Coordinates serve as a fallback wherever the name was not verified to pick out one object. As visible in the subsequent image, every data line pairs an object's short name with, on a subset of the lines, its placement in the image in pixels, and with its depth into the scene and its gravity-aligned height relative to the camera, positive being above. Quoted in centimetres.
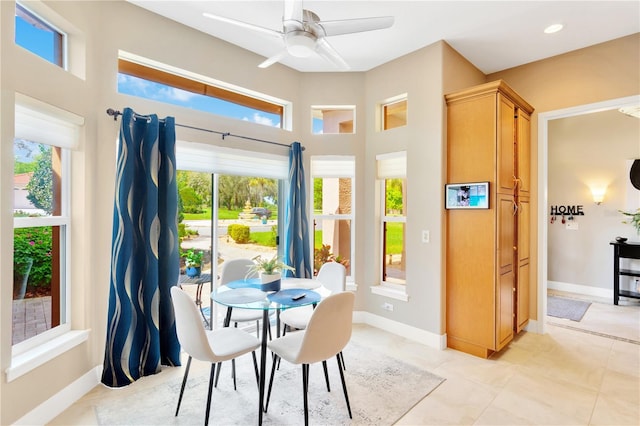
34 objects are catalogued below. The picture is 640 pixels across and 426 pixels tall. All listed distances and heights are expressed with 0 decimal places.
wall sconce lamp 504 +31
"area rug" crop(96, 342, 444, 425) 208 -139
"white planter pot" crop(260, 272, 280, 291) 247 -55
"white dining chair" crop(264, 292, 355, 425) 188 -77
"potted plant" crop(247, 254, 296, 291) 248 -47
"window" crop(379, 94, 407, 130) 373 +125
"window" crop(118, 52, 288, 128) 277 +123
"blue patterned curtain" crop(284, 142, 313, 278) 359 -12
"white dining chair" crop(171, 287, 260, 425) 190 -84
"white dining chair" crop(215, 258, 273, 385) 285 -63
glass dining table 208 -63
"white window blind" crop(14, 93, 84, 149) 194 +61
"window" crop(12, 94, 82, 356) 203 -6
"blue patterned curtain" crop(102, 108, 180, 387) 245 -34
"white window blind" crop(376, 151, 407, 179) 364 +59
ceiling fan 197 +124
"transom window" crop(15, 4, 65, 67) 204 +125
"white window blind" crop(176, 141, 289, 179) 296 +55
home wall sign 532 +3
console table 462 -87
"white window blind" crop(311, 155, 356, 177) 398 +59
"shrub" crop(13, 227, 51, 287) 205 -28
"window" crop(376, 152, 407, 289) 370 -4
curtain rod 250 +82
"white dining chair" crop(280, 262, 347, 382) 271 -73
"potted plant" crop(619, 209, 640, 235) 461 -9
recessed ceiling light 290 +175
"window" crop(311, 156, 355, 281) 398 +5
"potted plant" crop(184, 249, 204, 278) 314 -50
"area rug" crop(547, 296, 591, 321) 420 -138
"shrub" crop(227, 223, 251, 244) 344 -22
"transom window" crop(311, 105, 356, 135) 402 +123
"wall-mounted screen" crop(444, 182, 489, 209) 298 +18
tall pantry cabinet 295 -12
